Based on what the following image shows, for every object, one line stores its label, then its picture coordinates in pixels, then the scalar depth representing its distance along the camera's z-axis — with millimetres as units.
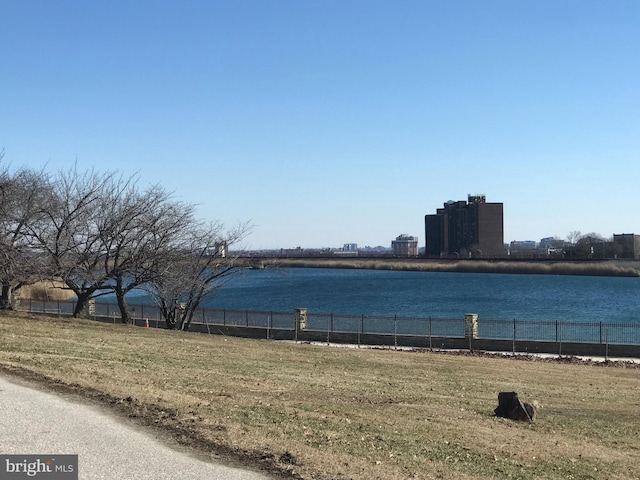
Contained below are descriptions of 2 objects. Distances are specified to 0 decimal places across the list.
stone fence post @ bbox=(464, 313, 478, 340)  32875
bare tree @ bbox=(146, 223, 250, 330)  29422
